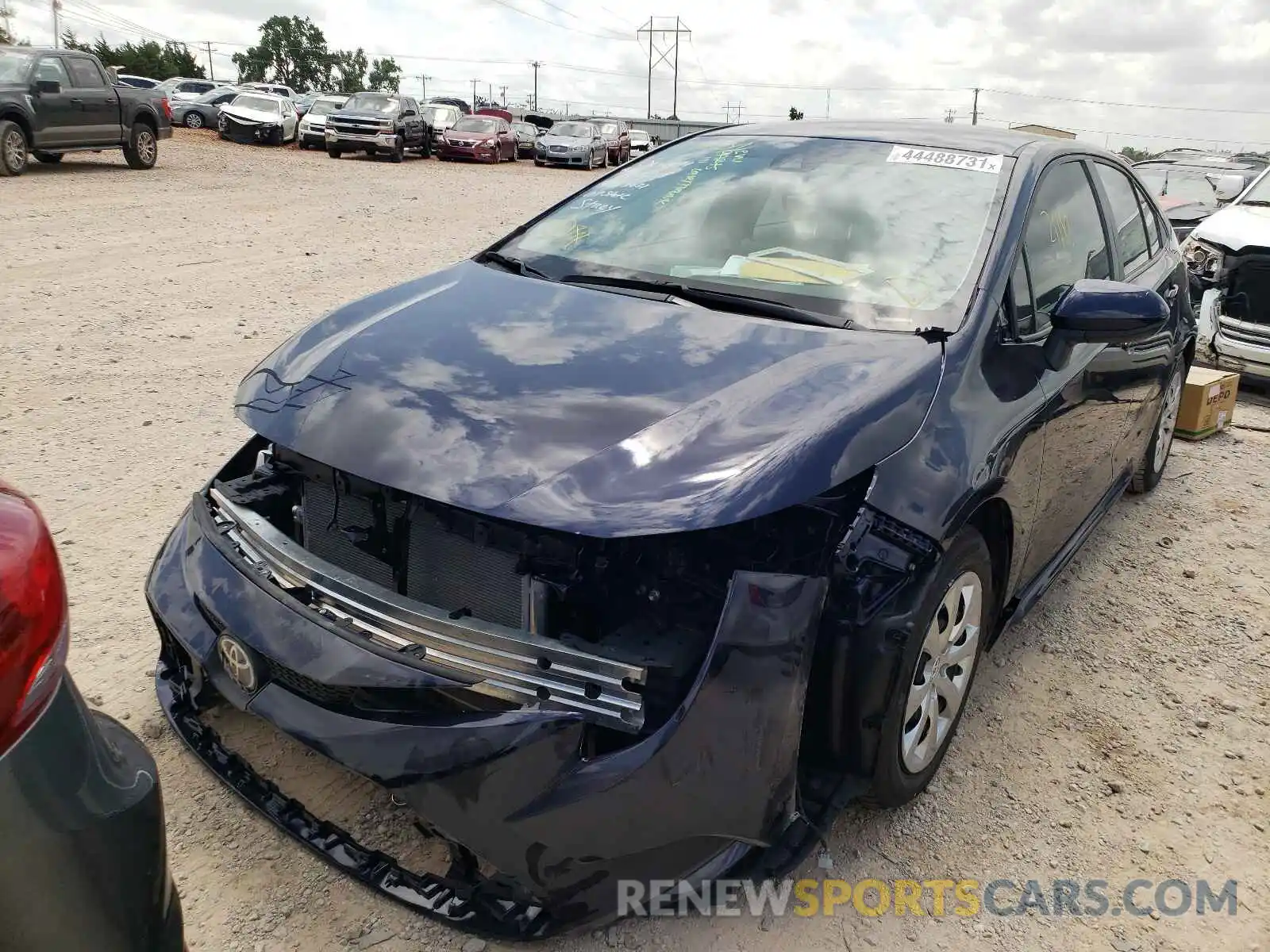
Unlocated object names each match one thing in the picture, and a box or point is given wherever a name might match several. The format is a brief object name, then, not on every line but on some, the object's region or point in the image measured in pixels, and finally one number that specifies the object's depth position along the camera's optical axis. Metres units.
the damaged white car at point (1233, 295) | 6.64
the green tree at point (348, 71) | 92.06
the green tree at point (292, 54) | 90.12
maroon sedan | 26.53
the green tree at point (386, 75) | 97.69
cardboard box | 5.64
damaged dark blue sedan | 1.82
